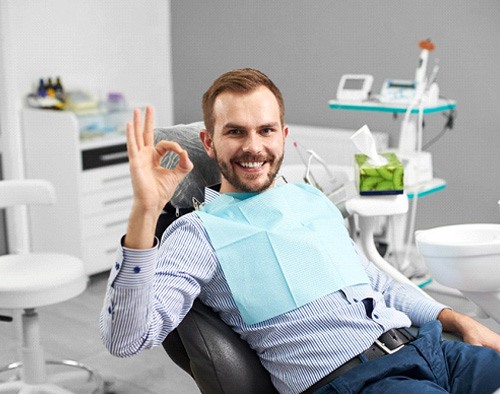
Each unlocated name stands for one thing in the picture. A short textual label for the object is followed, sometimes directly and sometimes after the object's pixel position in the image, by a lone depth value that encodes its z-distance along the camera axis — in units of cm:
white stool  242
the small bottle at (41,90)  378
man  151
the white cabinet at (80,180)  364
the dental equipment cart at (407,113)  309
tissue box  236
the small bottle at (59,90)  382
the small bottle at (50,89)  379
